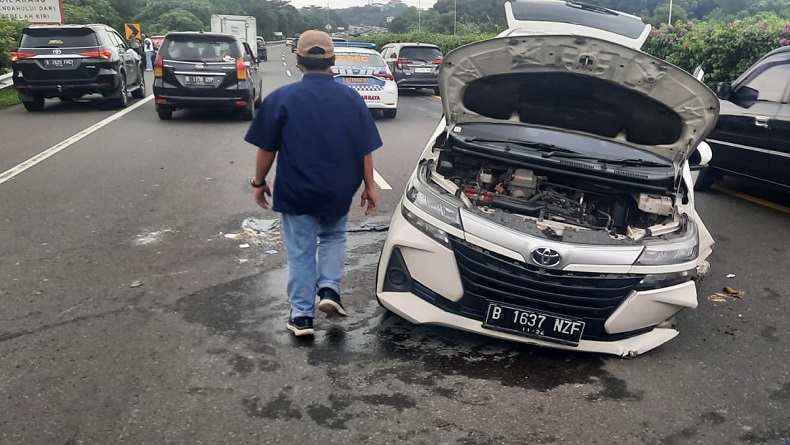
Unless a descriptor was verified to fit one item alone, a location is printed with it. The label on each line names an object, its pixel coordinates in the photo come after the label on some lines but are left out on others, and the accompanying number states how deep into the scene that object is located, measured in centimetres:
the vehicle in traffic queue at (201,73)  1273
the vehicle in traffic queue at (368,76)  1423
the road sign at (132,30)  3414
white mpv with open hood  375
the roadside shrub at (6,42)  1845
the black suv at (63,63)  1380
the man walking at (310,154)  382
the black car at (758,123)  707
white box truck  4244
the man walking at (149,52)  3312
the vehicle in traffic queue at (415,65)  2039
